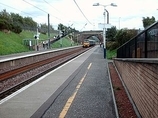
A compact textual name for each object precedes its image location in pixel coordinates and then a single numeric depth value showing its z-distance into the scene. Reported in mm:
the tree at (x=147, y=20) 39786
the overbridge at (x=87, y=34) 96167
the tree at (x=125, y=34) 25452
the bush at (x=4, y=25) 41417
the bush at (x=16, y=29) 47704
